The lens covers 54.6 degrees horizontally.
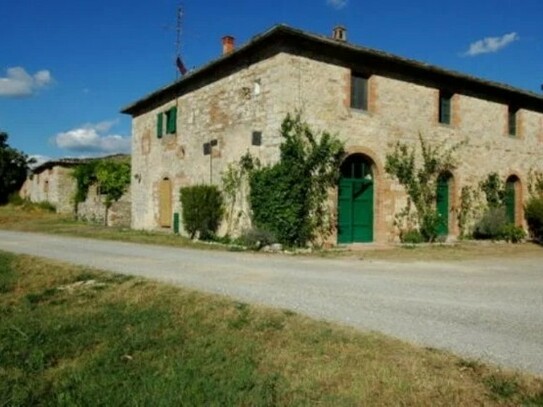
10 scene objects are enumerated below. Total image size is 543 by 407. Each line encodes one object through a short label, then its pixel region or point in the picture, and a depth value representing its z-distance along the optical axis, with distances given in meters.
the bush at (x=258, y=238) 13.12
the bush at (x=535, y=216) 17.62
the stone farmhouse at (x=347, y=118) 14.18
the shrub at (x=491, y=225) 17.30
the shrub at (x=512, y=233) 17.03
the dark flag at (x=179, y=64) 22.78
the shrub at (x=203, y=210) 15.66
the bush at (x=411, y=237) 15.73
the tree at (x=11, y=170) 40.86
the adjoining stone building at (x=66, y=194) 23.88
